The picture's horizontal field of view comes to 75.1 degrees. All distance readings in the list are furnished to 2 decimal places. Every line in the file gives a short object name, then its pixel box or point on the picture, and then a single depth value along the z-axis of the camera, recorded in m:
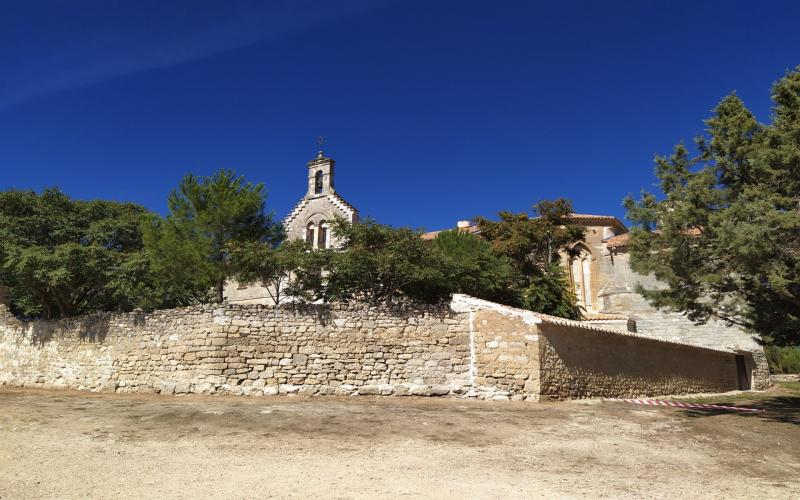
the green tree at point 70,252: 18.45
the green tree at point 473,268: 17.41
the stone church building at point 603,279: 29.92
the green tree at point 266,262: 16.47
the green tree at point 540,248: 22.25
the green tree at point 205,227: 18.17
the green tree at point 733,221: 10.84
